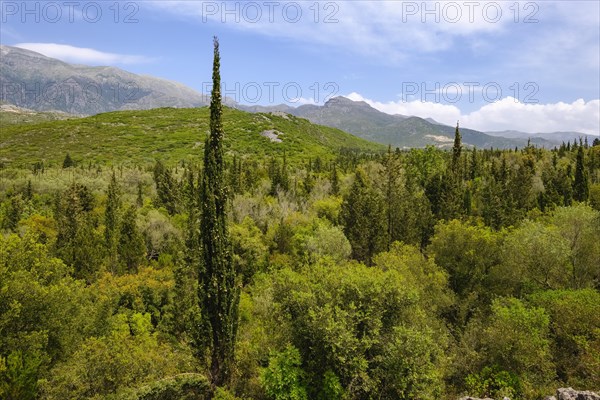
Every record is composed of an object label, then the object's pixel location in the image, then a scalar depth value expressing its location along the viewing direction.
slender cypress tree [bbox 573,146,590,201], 59.41
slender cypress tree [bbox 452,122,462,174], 61.03
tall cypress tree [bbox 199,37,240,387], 20.55
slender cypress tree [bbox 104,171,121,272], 45.81
